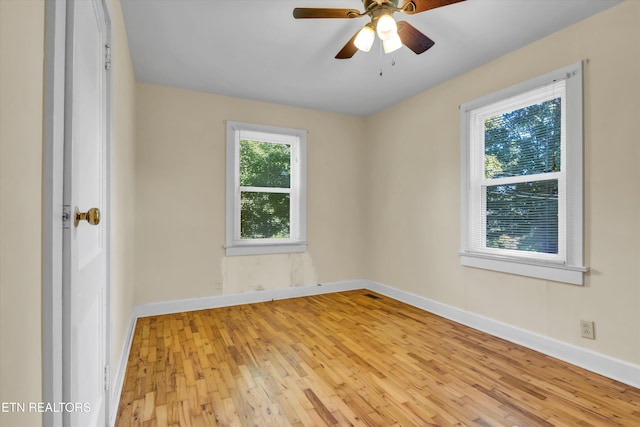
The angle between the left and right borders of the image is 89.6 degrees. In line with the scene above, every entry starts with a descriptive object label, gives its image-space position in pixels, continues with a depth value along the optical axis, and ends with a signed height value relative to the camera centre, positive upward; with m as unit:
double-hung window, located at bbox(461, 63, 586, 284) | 2.49 +0.34
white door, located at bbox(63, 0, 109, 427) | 0.92 -0.01
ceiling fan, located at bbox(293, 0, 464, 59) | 1.88 +1.22
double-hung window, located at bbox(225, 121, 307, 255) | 4.02 +0.34
